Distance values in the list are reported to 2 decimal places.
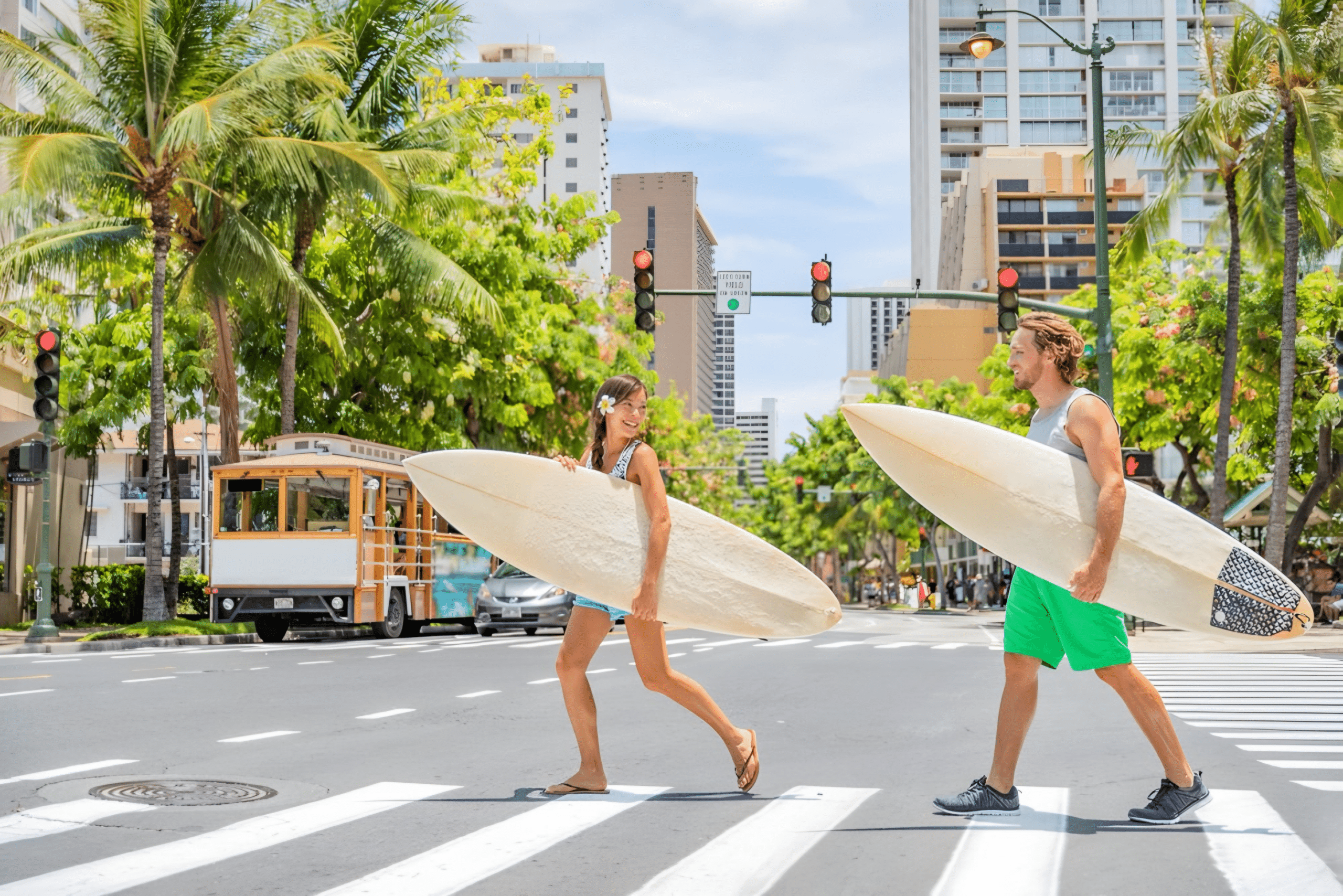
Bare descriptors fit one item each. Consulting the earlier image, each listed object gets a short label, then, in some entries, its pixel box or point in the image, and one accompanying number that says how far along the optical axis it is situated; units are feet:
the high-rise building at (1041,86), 343.05
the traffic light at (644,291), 63.72
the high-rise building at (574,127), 439.63
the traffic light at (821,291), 65.31
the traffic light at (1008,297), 61.67
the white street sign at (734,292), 65.92
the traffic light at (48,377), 61.16
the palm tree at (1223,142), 79.41
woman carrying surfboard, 18.60
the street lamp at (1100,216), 65.72
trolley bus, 69.41
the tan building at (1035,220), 293.23
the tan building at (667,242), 646.33
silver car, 75.46
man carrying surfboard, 17.13
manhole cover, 20.18
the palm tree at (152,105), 68.69
